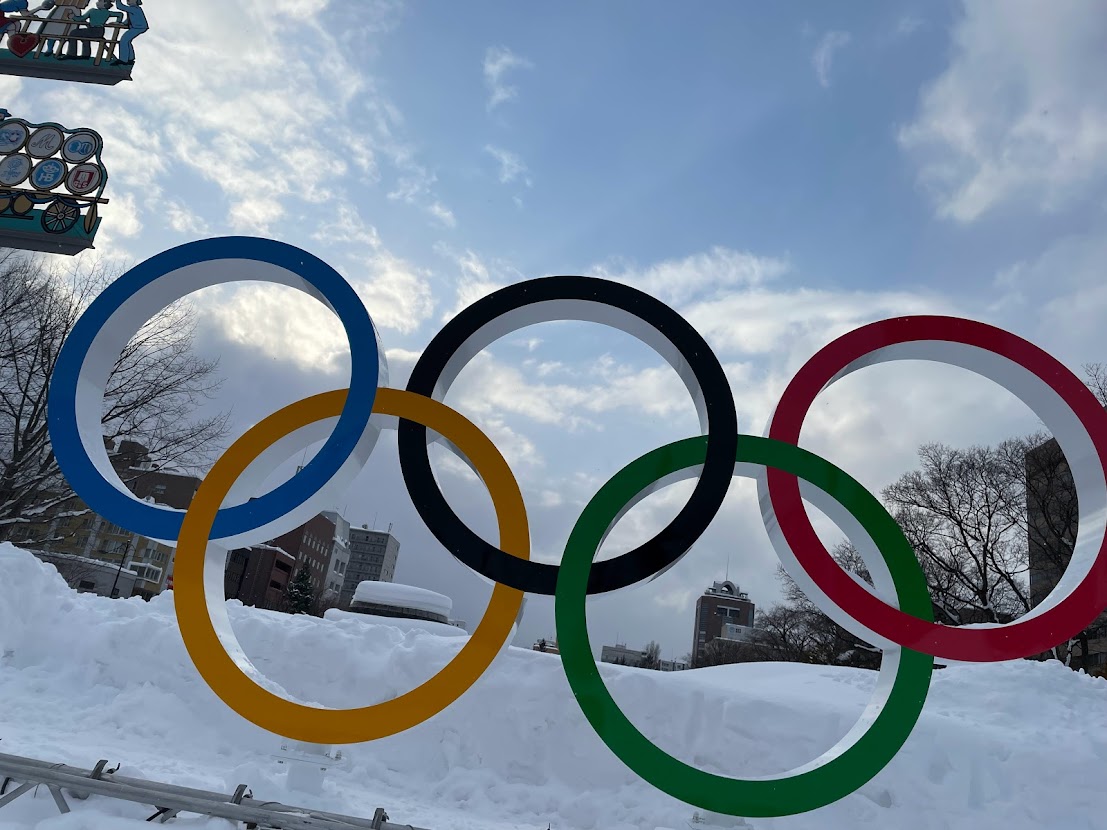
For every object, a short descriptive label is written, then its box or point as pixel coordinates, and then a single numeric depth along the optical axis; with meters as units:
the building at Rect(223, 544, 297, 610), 57.59
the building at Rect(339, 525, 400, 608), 101.81
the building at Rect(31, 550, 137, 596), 39.31
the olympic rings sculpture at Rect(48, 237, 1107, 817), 6.01
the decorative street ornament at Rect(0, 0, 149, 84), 16.38
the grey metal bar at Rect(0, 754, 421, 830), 5.26
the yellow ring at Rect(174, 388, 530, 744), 6.05
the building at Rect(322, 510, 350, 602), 80.00
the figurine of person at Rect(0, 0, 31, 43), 16.69
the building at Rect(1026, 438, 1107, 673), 22.23
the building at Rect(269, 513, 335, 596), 67.25
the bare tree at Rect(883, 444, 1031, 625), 23.31
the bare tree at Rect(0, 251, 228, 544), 16.47
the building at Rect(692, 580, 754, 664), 89.00
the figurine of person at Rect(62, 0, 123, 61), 16.61
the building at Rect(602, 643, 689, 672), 75.25
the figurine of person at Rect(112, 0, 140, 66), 16.33
